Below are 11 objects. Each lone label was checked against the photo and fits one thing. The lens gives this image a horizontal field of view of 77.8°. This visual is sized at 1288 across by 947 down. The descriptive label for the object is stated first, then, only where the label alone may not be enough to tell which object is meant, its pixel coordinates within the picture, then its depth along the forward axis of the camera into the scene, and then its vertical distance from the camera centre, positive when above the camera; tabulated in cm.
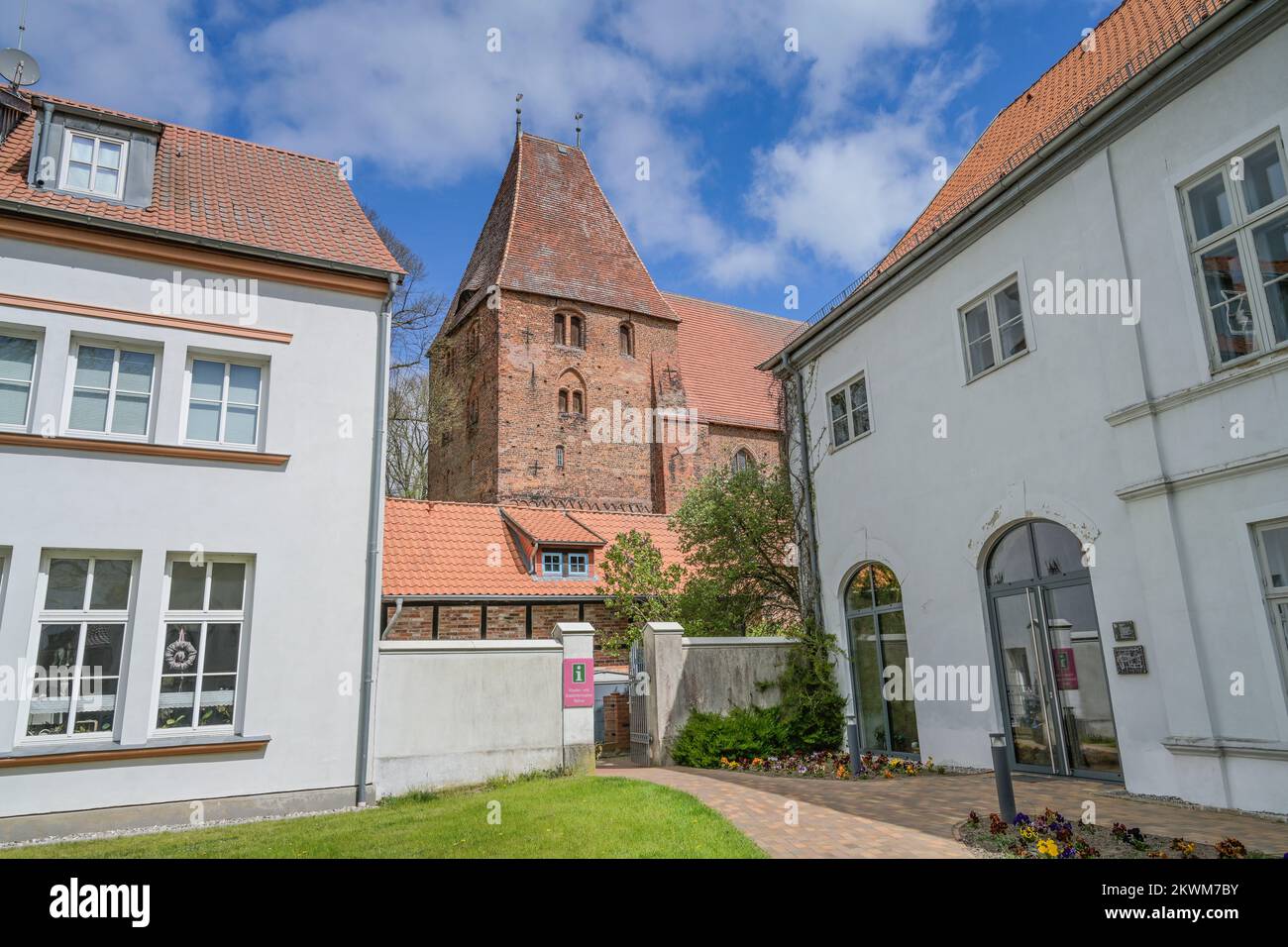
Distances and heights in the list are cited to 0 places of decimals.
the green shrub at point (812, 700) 1280 -89
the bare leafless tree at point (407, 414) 2650 +857
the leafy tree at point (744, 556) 1522 +171
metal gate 1252 -104
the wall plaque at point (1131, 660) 808 -26
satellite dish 1259 +935
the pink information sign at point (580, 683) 1142 -42
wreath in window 960 +14
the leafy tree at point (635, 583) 1975 +165
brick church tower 2933 +1093
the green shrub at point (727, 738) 1187 -134
